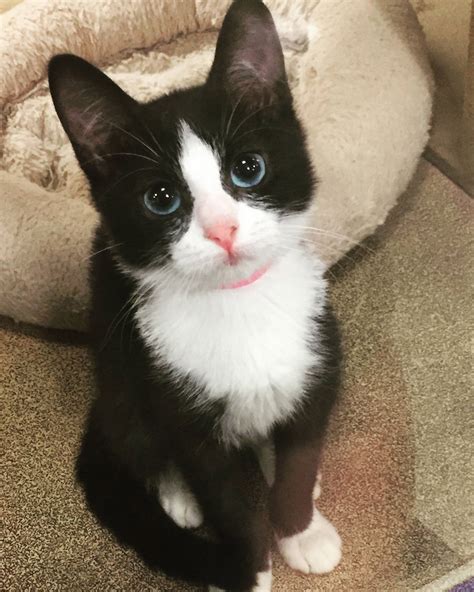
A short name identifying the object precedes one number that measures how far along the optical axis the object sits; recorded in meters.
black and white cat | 0.24
